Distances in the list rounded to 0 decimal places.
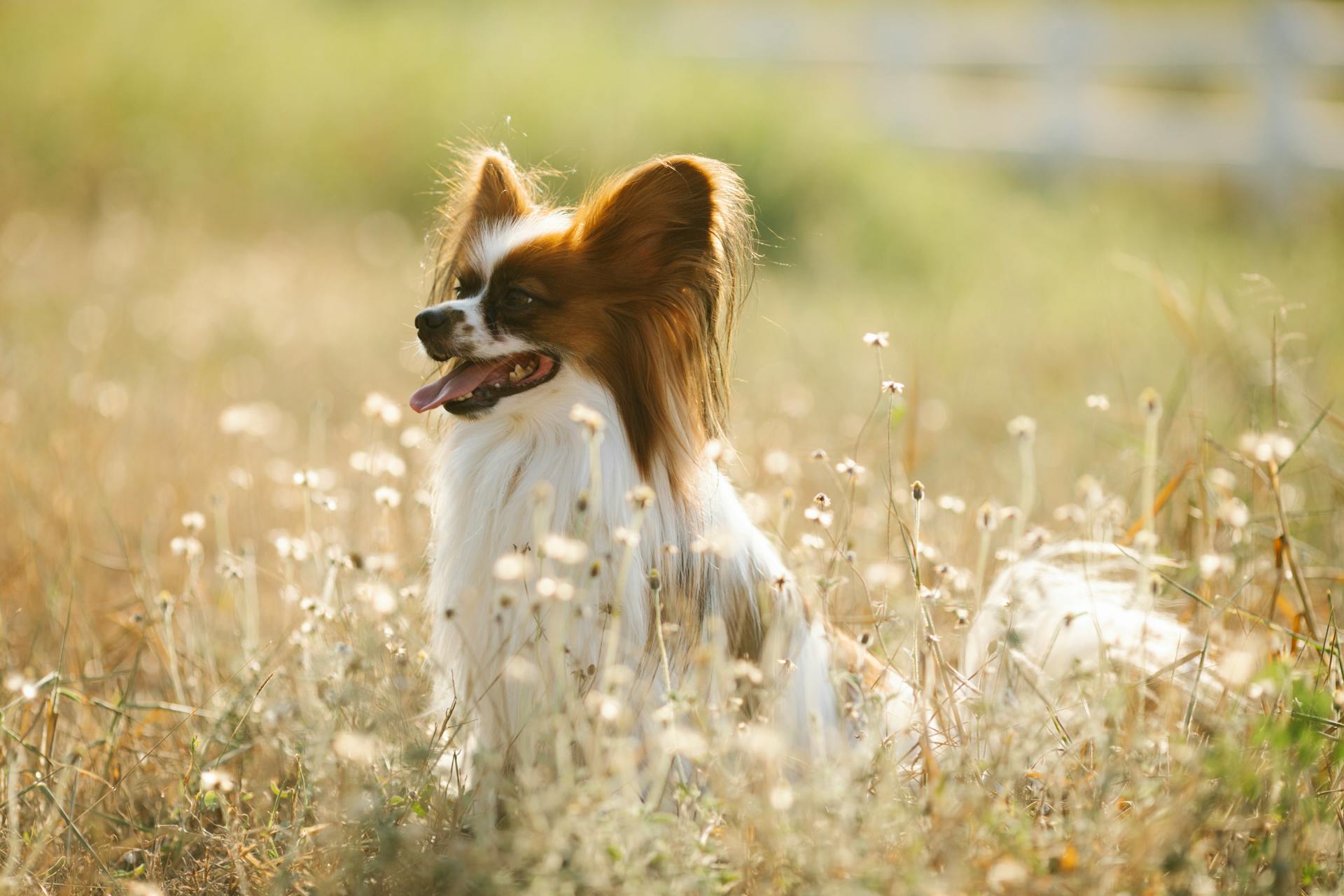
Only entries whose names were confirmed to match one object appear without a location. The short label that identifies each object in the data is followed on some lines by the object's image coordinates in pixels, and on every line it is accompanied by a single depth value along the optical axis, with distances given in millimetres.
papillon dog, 5375
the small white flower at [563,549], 3846
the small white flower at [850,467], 4992
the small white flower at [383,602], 4105
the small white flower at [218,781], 4285
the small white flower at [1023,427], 5187
